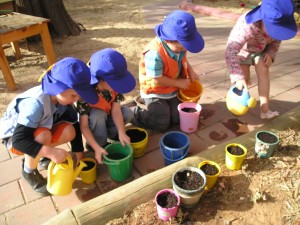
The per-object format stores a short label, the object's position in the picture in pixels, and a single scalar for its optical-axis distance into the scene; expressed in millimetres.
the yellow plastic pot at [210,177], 1831
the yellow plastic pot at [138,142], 2189
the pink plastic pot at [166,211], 1615
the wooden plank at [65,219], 1572
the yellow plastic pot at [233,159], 1959
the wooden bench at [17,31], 3273
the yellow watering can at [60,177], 1754
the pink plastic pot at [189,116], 2418
